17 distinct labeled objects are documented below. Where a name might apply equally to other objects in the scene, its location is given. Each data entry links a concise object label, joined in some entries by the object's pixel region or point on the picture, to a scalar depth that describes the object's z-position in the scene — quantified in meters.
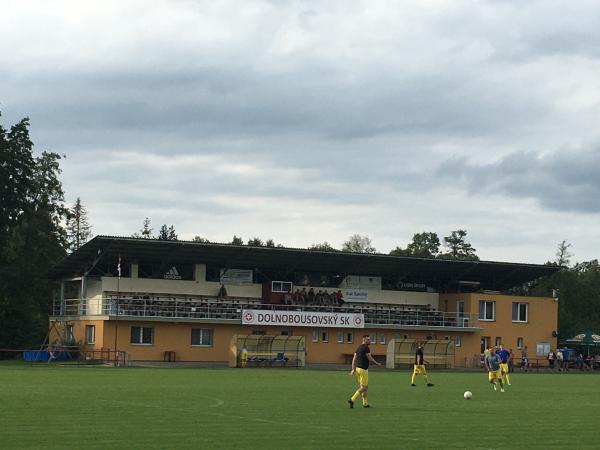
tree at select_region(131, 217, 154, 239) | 146.93
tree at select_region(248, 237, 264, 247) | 142.32
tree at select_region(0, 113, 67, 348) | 79.38
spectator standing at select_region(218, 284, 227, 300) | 75.50
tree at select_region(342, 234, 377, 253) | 160.89
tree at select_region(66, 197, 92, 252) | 132.50
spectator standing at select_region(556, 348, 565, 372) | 78.20
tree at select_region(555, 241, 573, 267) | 149.62
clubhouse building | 71.19
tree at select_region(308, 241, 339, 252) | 155.00
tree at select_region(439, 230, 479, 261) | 166.25
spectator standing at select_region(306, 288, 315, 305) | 77.88
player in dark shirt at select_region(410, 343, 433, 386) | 42.22
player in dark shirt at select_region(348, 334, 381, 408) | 27.38
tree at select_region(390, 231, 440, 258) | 161.15
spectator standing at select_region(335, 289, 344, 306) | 79.25
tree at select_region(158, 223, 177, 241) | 156.25
